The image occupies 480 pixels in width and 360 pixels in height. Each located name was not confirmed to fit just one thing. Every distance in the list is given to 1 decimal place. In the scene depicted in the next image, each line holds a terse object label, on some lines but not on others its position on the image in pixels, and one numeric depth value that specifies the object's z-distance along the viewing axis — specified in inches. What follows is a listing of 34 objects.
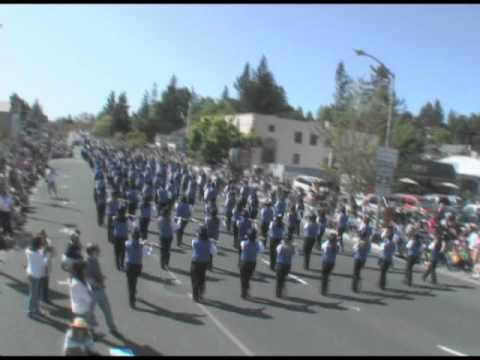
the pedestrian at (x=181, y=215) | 674.8
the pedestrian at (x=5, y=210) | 610.5
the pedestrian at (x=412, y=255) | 596.1
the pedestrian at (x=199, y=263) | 450.6
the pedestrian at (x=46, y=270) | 403.7
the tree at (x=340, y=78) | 3567.9
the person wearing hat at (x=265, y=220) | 729.6
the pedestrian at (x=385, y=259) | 564.1
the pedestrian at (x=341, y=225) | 772.0
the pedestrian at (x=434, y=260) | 614.2
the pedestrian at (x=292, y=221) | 736.3
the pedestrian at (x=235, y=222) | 691.4
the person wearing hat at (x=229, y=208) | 790.5
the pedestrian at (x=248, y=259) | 474.6
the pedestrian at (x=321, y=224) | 727.7
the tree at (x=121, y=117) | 4274.1
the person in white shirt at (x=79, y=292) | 314.2
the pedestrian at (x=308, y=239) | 618.2
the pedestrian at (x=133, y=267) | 419.5
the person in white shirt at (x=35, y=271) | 375.6
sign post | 839.1
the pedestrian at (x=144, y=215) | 679.7
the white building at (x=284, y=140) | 2181.3
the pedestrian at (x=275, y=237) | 599.5
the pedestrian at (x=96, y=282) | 349.1
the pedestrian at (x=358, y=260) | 540.1
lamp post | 847.9
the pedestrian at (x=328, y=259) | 508.1
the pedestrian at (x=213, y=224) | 613.6
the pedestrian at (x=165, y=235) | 543.5
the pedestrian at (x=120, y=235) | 537.6
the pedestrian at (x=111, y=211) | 653.3
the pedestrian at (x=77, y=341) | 242.4
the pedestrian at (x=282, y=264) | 481.7
